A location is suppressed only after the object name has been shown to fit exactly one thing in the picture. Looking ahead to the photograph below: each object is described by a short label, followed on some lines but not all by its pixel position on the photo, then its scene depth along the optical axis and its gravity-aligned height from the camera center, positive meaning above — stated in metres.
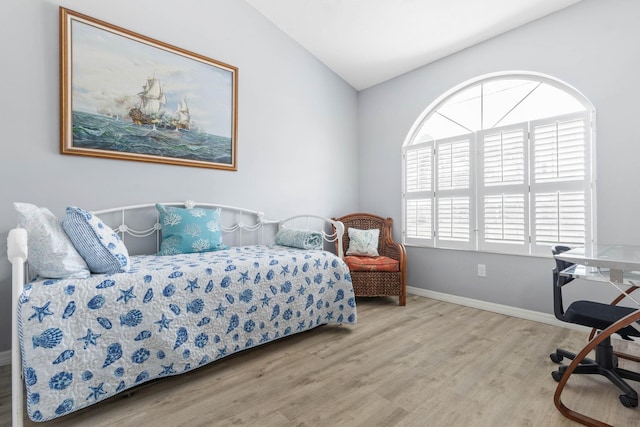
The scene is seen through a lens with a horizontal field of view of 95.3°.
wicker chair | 2.82 -0.63
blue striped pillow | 1.40 -0.15
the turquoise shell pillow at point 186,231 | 2.12 -0.14
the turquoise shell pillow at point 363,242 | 3.19 -0.33
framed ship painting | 1.92 +0.85
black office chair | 1.37 -0.57
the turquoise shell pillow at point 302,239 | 2.37 -0.23
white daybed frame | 1.12 -0.14
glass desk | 1.13 -0.20
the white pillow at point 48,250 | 1.30 -0.17
